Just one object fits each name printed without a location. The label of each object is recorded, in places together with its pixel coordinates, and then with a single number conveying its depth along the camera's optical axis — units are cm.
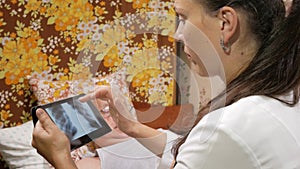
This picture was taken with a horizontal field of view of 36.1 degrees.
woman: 87
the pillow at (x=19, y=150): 226
